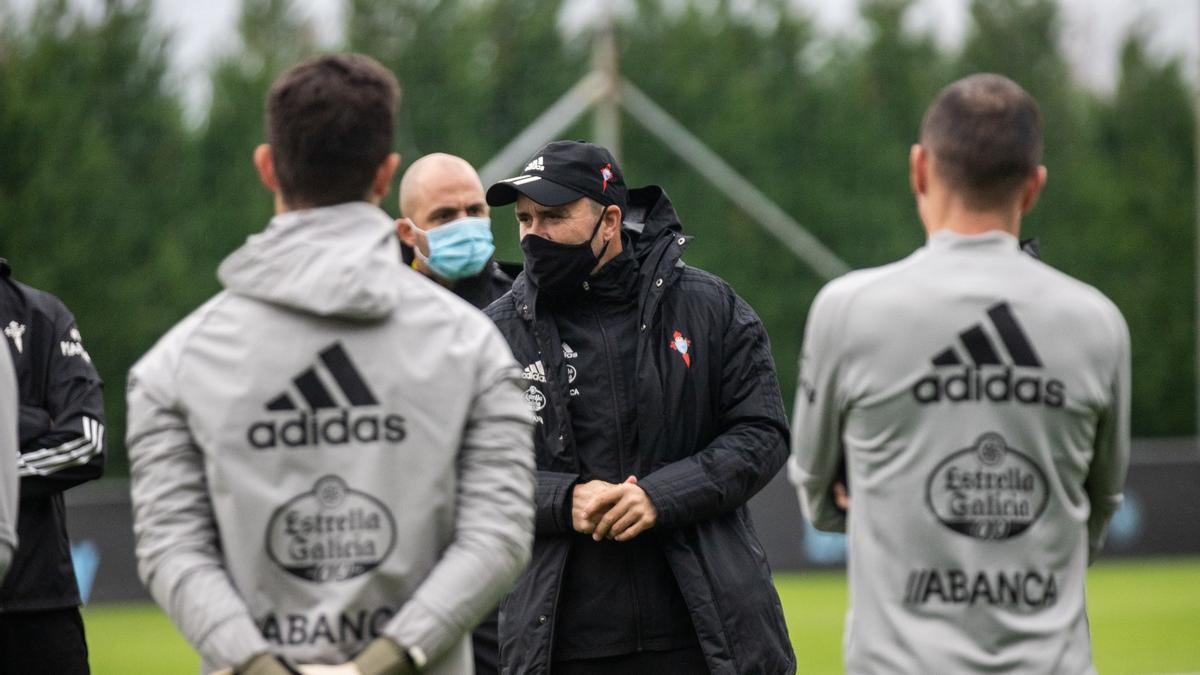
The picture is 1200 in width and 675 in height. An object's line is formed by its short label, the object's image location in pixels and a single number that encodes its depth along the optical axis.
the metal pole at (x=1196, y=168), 54.59
